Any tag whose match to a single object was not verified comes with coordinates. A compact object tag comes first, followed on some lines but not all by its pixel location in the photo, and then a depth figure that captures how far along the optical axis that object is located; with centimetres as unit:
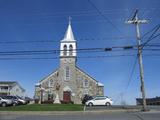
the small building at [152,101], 2250
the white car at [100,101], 1970
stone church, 2607
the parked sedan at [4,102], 1811
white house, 4124
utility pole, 1401
